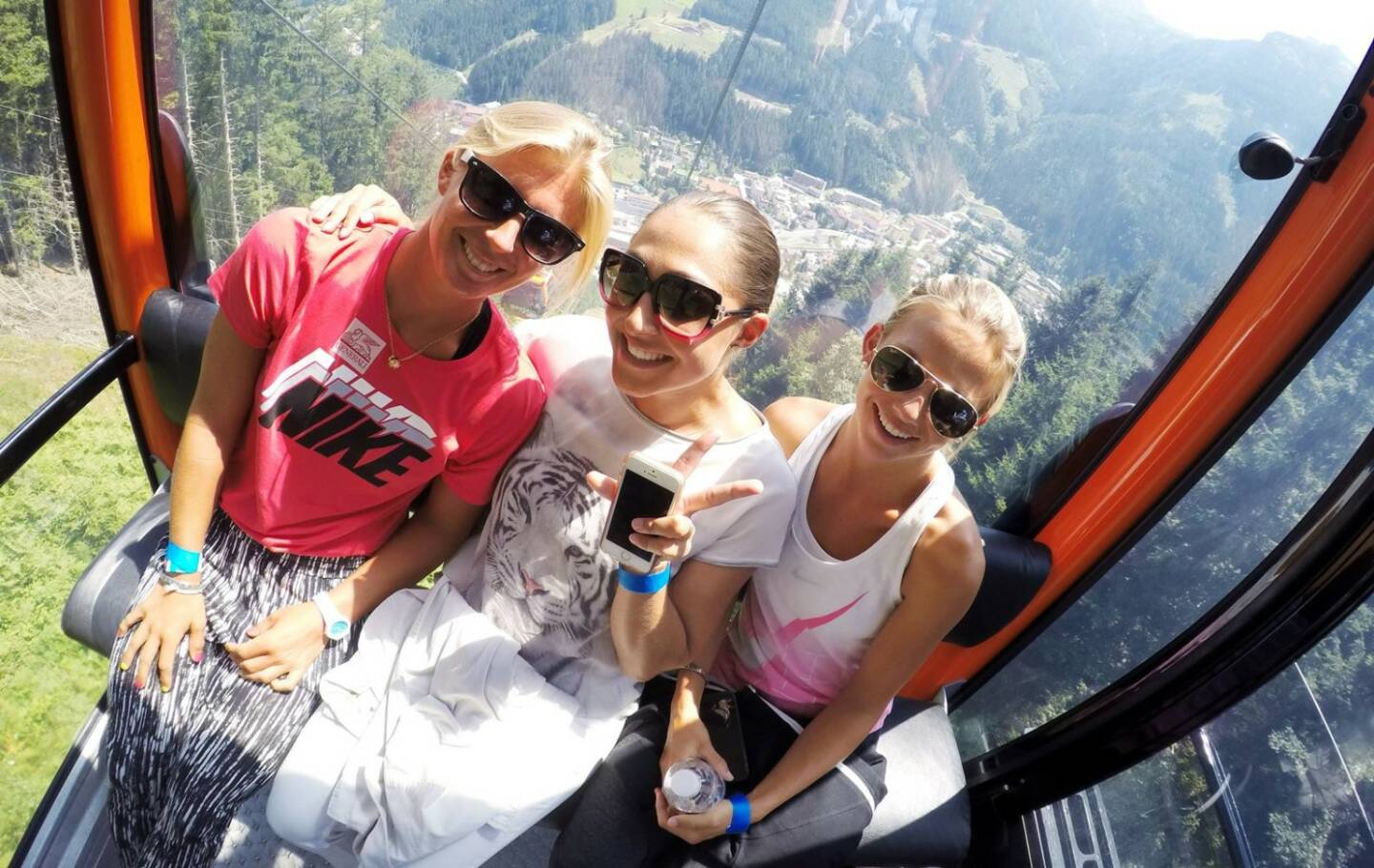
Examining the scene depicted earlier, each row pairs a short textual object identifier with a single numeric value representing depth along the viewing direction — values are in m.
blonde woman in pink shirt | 1.54
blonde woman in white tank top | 1.45
